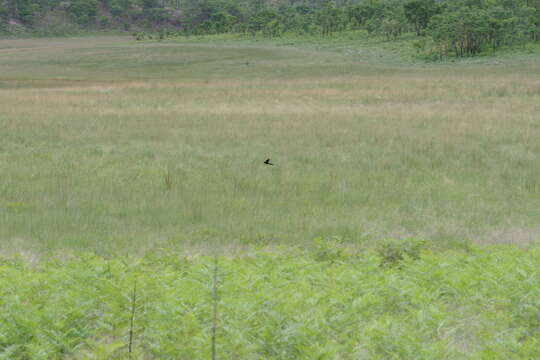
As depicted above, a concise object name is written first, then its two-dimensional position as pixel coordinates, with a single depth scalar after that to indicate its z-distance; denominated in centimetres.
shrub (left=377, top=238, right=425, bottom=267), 1986
